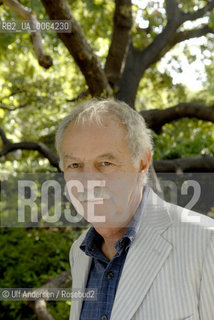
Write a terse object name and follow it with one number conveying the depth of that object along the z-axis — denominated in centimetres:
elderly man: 120
